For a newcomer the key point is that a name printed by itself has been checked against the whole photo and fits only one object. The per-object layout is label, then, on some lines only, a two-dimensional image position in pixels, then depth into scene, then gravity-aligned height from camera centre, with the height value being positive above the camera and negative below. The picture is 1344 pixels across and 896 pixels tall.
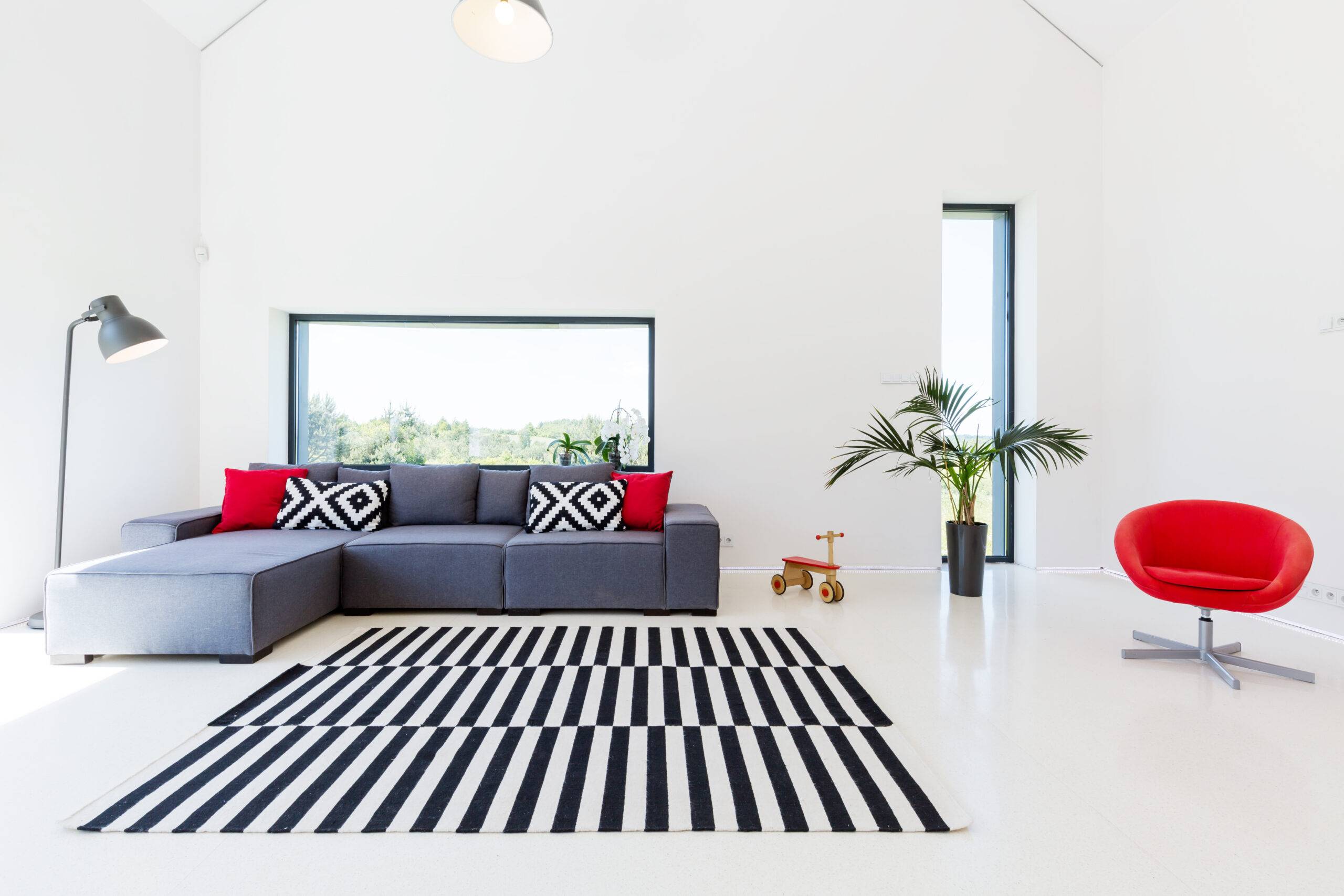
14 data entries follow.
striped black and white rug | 1.58 -0.93
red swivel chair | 2.47 -0.49
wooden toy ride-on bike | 3.75 -0.80
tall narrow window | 4.86 +1.08
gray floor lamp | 3.06 +0.55
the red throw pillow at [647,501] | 3.85 -0.33
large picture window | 4.79 +0.47
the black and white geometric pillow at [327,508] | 3.82 -0.39
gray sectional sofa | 2.63 -0.62
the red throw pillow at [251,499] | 3.73 -0.33
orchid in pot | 4.59 +0.08
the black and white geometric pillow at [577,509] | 3.82 -0.38
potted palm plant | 3.88 +0.01
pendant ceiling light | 2.79 +1.94
